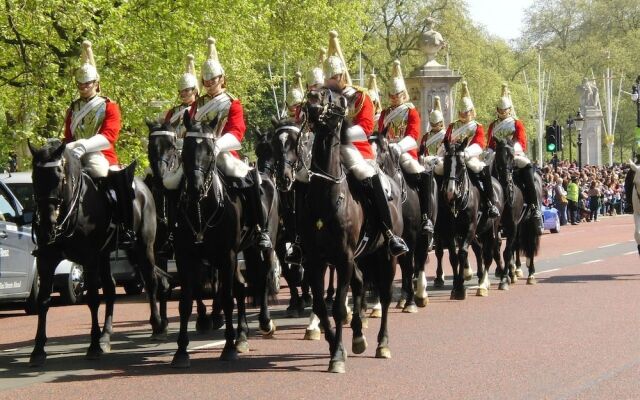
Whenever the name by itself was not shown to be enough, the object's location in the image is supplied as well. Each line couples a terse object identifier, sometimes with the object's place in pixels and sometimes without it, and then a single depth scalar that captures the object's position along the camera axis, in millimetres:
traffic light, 44844
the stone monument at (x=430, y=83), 42719
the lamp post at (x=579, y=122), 56250
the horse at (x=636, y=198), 21484
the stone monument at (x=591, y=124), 92875
